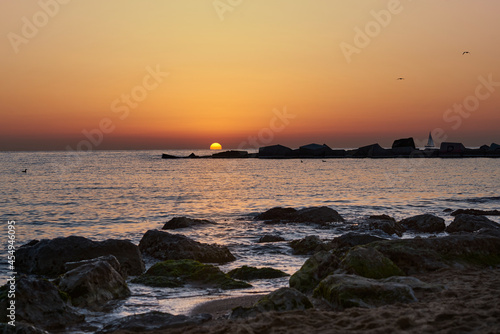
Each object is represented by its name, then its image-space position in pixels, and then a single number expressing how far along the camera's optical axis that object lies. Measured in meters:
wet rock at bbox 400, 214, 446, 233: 19.69
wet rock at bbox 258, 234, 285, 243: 17.30
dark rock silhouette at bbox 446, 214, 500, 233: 18.39
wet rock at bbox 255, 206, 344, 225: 22.52
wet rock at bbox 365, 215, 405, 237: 18.89
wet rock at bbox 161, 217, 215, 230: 21.42
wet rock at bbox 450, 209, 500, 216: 24.86
